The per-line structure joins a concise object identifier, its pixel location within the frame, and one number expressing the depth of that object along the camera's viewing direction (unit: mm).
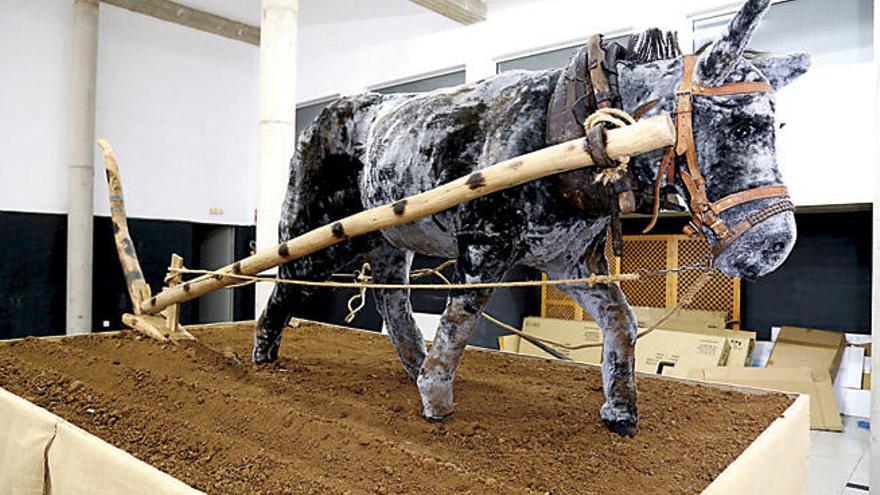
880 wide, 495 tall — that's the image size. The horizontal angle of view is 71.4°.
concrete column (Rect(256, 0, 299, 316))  3895
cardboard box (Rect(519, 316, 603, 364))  4852
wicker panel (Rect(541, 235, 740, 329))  4875
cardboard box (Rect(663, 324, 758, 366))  4254
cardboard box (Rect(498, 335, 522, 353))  5071
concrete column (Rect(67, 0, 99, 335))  5996
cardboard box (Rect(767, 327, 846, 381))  4184
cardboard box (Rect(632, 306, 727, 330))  4742
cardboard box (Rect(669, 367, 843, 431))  3543
